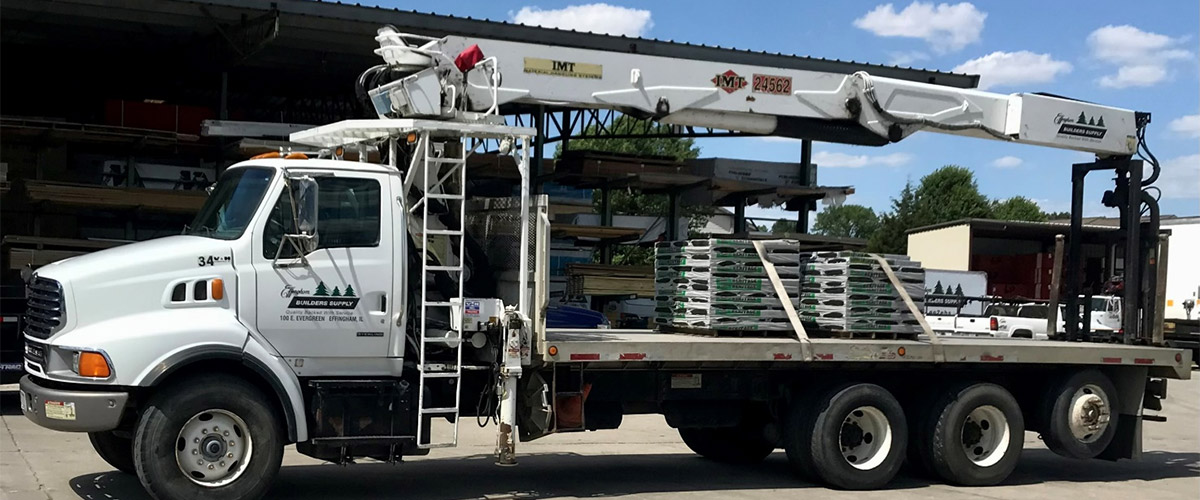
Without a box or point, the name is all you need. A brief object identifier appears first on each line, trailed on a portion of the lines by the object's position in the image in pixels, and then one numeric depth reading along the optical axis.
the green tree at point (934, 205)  64.69
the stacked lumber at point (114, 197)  19.27
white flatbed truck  8.37
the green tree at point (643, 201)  49.47
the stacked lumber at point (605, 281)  21.69
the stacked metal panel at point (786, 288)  10.80
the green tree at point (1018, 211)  76.44
